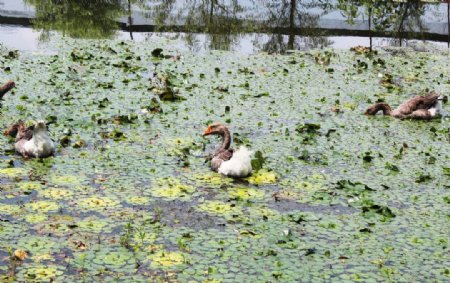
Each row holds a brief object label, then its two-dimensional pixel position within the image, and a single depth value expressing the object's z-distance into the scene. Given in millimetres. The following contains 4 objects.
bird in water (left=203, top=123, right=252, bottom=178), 15297
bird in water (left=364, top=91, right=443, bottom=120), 22047
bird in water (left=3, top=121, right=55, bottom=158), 15703
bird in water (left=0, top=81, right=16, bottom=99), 20125
